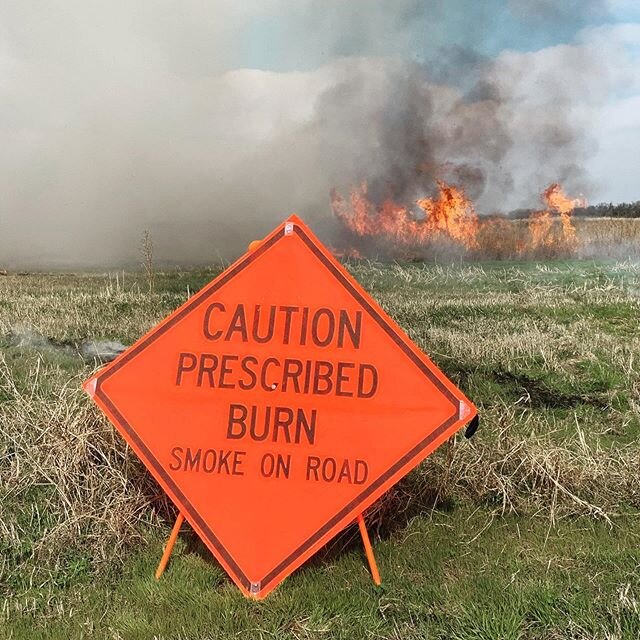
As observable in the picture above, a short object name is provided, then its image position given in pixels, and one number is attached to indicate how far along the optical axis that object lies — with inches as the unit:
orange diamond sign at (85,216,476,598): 147.2
